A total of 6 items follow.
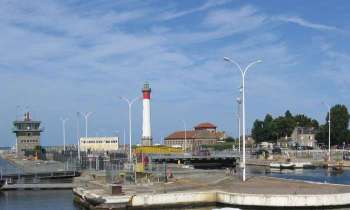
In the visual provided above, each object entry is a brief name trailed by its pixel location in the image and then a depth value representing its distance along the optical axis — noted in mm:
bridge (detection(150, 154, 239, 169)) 115025
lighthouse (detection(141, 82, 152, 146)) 151625
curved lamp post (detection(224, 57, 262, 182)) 50566
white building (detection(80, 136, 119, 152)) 175662
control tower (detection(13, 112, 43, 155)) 160125
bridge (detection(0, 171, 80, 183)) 67312
